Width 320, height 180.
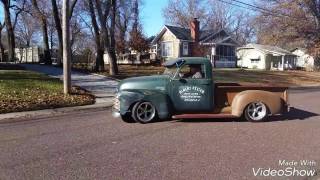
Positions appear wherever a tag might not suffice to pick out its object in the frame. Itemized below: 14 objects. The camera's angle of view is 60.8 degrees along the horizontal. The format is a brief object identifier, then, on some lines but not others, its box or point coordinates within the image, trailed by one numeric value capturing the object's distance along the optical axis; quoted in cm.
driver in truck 688
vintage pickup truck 675
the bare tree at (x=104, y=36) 1670
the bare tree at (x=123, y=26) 3399
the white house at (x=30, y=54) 3279
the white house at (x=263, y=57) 3912
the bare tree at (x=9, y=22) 2675
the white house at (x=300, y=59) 4599
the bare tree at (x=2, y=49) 3168
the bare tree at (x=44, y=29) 1972
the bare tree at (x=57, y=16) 2022
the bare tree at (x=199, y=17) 4267
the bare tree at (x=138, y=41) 3190
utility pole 1029
